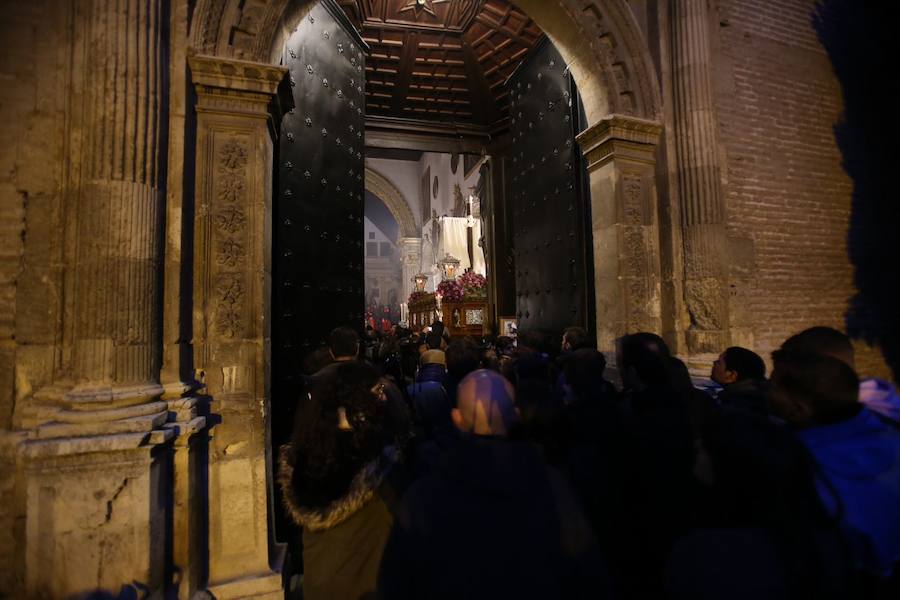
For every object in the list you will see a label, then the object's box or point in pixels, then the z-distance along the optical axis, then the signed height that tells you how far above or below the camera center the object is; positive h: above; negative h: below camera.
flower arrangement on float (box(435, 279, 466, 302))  12.47 +0.79
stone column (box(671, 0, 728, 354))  4.87 +1.41
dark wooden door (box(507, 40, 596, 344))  5.80 +1.60
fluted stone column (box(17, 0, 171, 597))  2.43 -0.10
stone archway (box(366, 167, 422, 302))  21.86 +4.77
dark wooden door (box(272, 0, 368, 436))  4.35 +1.28
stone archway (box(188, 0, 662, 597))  3.24 +0.55
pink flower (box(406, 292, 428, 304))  15.09 +0.81
